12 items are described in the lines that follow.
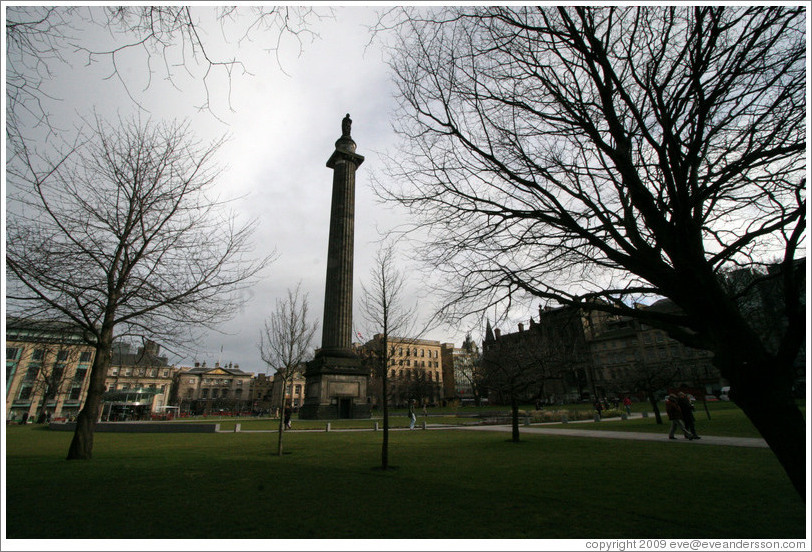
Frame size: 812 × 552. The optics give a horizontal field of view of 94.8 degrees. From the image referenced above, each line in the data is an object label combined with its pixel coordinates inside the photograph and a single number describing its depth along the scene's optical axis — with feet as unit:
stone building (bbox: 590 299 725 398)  183.32
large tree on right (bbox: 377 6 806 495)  13.12
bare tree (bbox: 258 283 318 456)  49.14
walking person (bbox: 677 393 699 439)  46.11
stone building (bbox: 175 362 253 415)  290.15
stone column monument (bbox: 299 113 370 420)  108.37
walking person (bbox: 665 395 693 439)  48.02
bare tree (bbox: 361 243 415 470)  34.30
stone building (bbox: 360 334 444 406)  226.79
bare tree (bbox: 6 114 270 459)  32.22
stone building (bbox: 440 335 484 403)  289.55
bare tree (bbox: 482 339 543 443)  50.01
